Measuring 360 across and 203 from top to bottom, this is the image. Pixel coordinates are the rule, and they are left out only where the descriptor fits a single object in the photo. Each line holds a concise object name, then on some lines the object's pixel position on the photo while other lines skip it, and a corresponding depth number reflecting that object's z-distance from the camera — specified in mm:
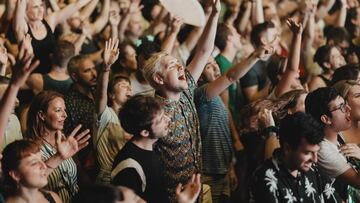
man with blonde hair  4645
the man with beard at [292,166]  3906
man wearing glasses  4457
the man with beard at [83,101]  5426
